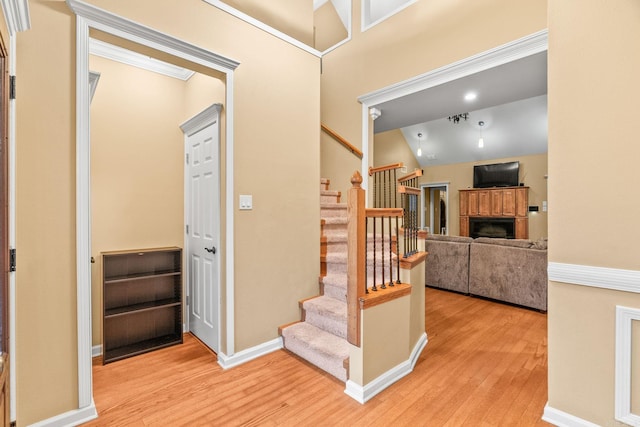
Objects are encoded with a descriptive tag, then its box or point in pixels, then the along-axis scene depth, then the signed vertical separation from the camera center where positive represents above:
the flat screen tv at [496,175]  8.06 +1.03
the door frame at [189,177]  2.60 +0.38
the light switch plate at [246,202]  2.57 +0.09
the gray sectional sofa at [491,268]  3.90 -0.82
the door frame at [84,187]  1.80 +0.16
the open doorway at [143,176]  2.78 +0.37
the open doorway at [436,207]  9.43 +0.15
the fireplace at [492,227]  8.16 -0.44
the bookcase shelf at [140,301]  2.75 -0.89
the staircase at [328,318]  2.42 -0.99
